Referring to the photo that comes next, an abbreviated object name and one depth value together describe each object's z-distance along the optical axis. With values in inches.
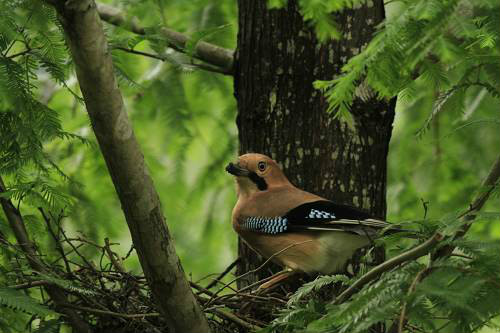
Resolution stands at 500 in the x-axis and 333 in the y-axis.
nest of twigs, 336.2
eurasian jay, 376.1
